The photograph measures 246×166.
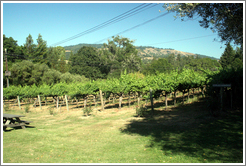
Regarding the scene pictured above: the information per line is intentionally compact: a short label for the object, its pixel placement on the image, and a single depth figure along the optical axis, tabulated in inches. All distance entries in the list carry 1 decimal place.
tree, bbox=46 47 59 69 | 2500.2
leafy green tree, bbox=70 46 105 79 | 2377.0
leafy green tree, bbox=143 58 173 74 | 2638.0
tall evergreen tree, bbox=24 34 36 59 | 2425.0
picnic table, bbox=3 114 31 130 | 416.9
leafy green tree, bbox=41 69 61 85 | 1710.1
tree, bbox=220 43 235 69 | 2152.3
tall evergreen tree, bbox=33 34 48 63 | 2540.4
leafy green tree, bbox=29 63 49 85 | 1682.3
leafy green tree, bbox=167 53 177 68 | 4426.2
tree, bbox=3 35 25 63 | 2224.7
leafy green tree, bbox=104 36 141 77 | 2513.0
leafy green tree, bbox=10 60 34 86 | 1637.6
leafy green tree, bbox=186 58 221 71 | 2642.2
